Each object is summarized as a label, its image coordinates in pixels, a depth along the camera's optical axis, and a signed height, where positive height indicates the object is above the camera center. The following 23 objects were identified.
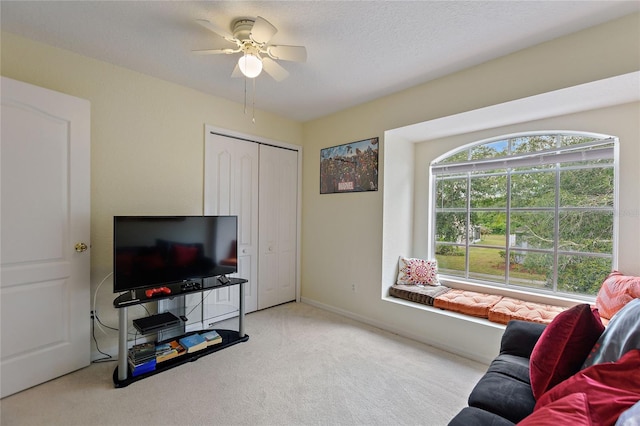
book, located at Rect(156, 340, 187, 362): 2.37 -1.22
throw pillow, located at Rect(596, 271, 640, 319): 2.03 -0.58
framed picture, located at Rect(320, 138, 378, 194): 3.43 +0.58
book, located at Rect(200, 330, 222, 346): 2.66 -1.21
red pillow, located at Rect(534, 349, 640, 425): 0.87 -0.60
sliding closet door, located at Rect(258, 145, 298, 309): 3.78 -0.20
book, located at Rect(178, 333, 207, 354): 2.53 -1.20
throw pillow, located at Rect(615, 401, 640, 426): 0.74 -0.55
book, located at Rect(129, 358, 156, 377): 2.19 -1.24
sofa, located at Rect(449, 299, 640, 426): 0.90 -0.63
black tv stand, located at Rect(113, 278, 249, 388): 2.14 -1.13
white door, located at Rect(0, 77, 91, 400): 2.02 -0.20
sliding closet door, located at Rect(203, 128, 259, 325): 3.26 +0.15
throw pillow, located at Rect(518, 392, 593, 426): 0.87 -0.64
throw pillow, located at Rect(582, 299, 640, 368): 1.17 -0.53
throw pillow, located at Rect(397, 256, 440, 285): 3.43 -0.73
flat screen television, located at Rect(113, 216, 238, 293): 2.26 -0.35
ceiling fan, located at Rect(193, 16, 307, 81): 1.87 +1.17
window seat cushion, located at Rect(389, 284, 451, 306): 3.05 -0.89
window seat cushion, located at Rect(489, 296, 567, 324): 2.38 -0.88
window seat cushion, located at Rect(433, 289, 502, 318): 2.69 -0.89
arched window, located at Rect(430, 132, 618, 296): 2.63 +0.03
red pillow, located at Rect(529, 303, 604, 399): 1.32 -0.64
